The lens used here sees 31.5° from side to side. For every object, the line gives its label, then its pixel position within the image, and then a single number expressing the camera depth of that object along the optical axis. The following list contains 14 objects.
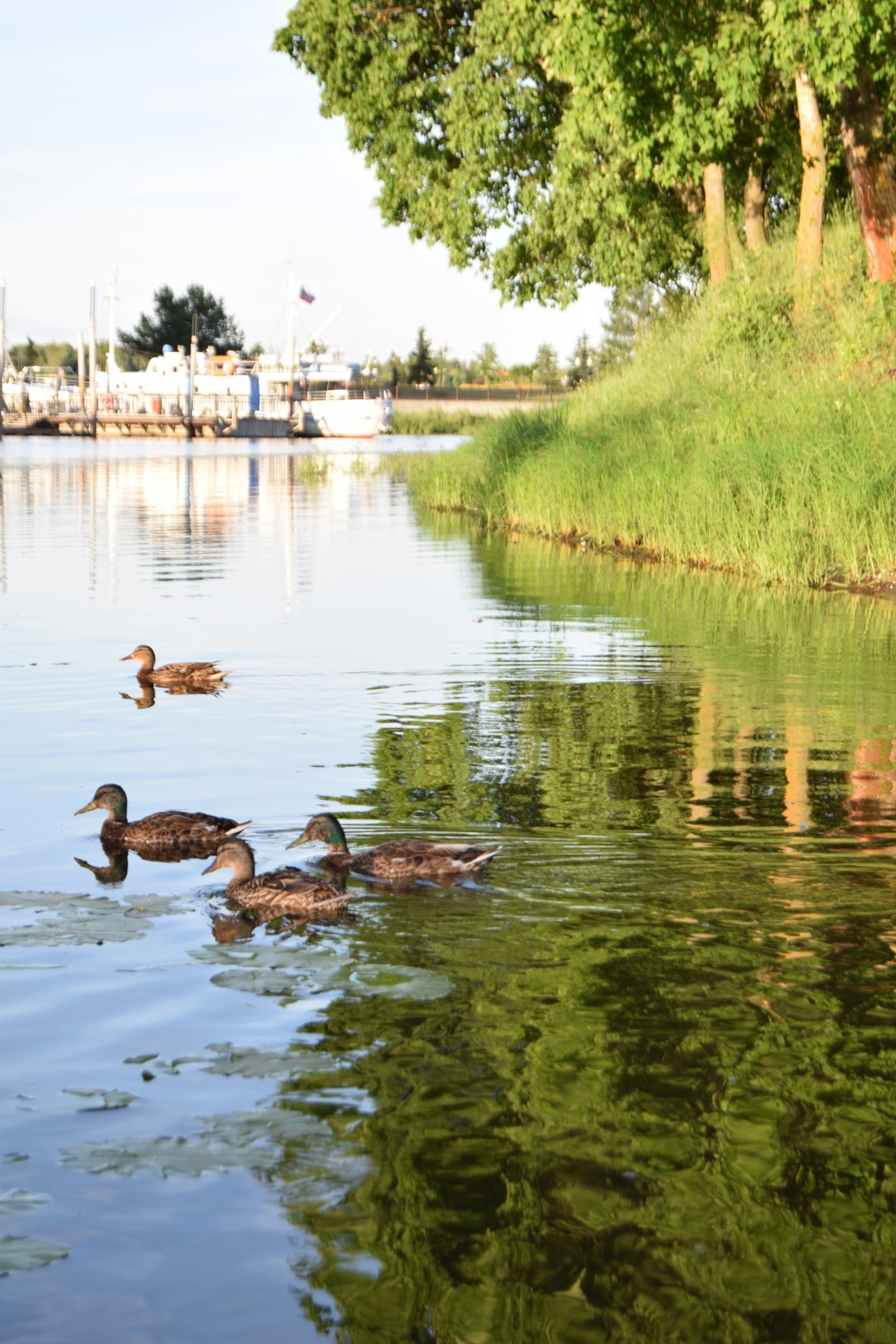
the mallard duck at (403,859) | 7.44
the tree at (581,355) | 143.59
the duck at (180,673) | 13.67
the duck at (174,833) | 8.30
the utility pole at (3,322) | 105.75
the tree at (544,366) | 174.50
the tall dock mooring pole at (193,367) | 114.56
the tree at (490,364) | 181.12
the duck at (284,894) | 7.14
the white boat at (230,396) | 118.25
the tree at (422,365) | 176.75
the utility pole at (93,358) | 104.41
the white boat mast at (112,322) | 128.00
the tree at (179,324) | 155.38
